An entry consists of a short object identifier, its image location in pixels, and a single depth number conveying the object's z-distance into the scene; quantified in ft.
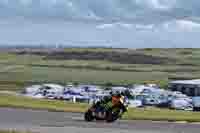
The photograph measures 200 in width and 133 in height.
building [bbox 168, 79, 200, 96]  275.59
